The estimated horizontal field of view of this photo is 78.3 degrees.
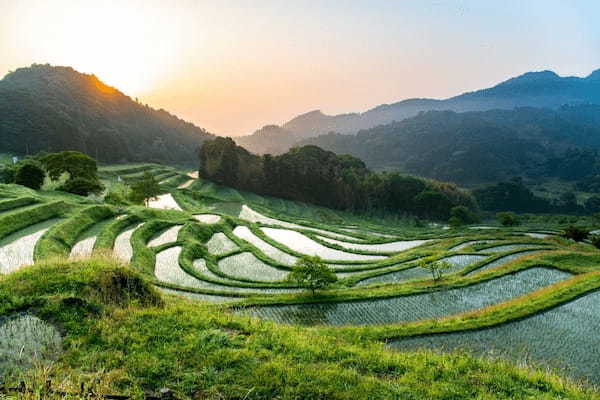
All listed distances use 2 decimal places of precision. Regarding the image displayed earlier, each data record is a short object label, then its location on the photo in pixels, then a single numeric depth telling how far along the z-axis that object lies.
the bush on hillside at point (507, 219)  50.95
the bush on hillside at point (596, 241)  32.03
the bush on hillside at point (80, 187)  39.28
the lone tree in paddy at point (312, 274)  16.39
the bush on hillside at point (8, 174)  42.74
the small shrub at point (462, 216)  53.48
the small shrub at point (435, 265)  18.55
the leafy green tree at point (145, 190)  44.03
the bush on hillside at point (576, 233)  34.56
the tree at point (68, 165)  43.31
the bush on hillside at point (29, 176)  36.75
